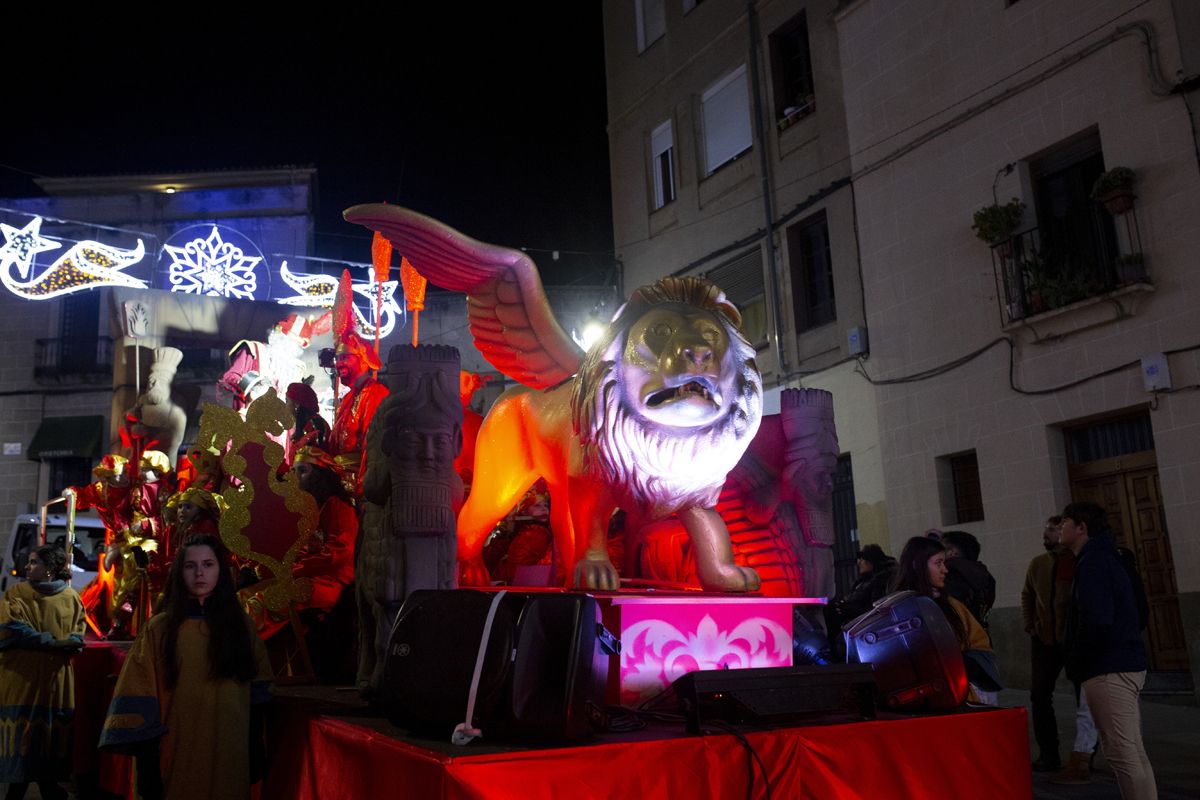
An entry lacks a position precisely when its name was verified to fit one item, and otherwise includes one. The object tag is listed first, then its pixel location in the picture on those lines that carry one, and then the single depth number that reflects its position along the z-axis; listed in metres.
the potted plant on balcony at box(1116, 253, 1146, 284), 7.52
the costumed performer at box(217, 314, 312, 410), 6.23
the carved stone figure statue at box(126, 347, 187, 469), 6.88
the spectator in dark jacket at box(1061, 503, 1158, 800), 3.70
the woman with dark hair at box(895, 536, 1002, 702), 3.88
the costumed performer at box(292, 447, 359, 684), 4.68
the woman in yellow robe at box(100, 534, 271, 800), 3.08
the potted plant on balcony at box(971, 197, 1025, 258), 8.48
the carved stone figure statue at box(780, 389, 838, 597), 4.14
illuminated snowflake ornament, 13.84
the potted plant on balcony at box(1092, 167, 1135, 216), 7.55
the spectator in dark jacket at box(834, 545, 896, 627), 5.34
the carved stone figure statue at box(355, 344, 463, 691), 3.33
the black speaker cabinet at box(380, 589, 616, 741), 2.44
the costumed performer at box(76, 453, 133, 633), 6.29
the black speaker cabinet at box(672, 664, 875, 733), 2.64
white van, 12.45
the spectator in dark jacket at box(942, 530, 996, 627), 4.93
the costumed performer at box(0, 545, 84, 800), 4.75
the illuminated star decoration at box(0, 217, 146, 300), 9.34
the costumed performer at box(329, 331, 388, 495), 4.94
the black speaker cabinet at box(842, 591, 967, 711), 3.11
